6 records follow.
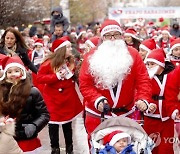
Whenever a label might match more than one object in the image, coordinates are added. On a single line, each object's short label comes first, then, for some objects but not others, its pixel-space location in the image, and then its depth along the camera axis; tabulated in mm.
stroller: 5691
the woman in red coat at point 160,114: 7062
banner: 37406
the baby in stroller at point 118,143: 5539
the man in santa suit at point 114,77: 6352
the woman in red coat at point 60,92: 8445
